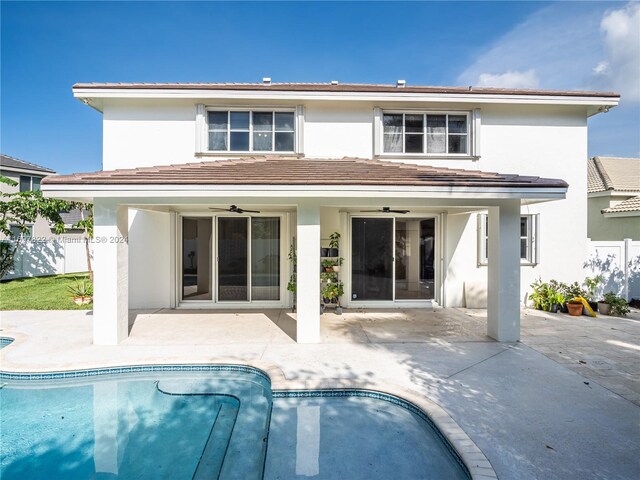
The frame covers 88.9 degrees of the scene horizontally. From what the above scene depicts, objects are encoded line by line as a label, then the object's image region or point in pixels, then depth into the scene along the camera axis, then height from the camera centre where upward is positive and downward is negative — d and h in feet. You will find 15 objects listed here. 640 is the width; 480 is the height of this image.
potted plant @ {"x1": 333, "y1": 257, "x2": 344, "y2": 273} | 38.27 -2.96
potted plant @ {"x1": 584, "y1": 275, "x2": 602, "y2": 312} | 40.86 -5.52
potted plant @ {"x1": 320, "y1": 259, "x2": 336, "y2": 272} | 37.81 -2.71
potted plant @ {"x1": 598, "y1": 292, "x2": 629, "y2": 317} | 37.86 -7.51
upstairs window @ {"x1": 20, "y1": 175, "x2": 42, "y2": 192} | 84.28 +15.06
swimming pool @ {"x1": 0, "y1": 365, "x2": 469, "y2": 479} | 13.89 -9.67
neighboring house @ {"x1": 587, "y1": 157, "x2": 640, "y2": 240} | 54.90 +8.00
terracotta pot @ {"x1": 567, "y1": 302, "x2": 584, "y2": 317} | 37.91 -7.84
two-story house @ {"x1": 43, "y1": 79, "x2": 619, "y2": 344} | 39.42 +9.73
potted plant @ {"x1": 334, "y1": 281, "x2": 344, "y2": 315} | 36.91 -5.78
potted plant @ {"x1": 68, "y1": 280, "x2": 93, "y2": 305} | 42.45 -7.07
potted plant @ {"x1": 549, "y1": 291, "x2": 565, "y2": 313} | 39.32 -7.24
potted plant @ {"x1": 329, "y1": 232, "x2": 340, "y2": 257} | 38.75 -0.49
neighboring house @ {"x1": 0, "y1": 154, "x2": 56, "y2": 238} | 80.28 +16.52
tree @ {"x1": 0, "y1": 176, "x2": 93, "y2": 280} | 57.82 +5.15
